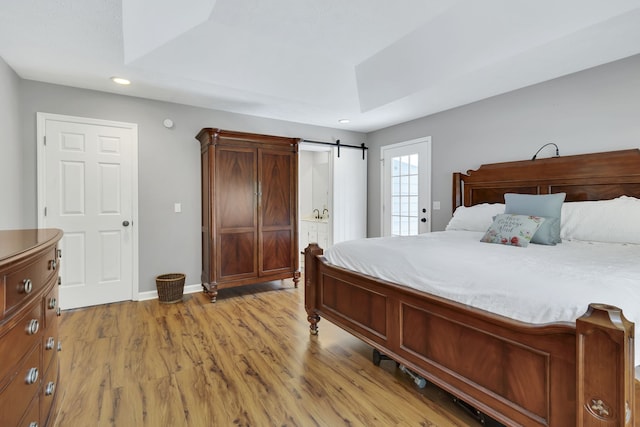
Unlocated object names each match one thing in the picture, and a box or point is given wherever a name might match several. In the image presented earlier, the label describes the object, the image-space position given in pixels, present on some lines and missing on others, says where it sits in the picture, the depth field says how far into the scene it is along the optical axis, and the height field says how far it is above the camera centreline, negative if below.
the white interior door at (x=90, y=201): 3.34 +0.12
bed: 1.10 -0.57
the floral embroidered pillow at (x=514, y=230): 2.34 -0.14
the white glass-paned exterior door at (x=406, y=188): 4.55 +0.35
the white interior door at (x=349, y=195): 5.31 +0.27
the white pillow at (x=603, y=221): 2.35 -0.08
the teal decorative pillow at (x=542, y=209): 2.41 +0.01
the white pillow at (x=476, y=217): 3.16 -0.06
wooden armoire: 3.75 +0.04
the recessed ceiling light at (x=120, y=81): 3.17 +1.31
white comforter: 1.25 -0.30
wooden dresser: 1.01 -0.43
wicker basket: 3.63 -0.87
